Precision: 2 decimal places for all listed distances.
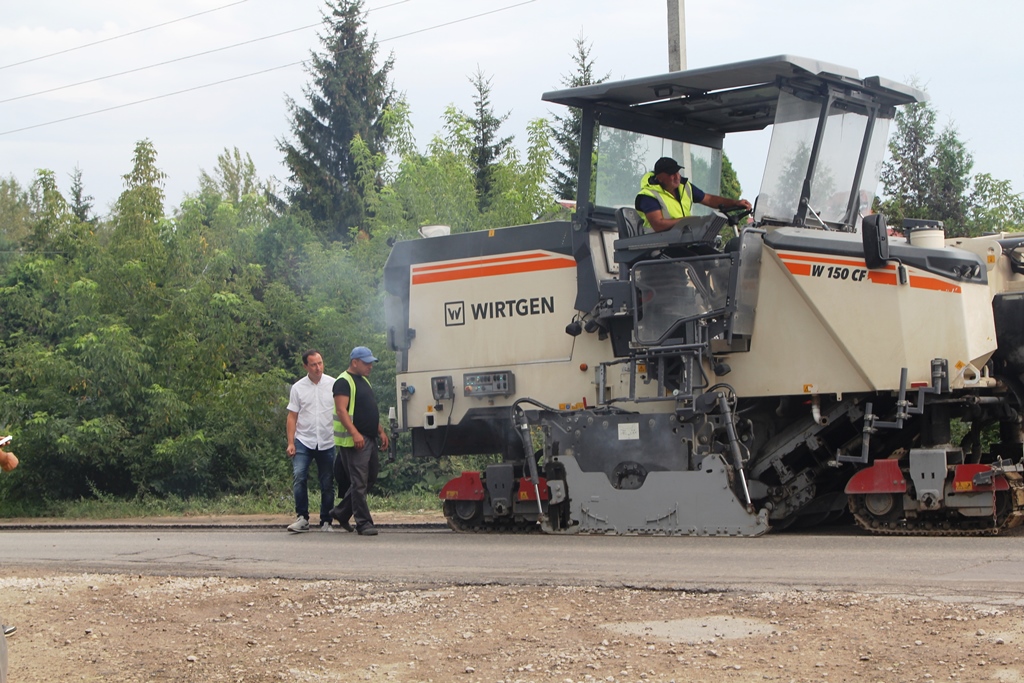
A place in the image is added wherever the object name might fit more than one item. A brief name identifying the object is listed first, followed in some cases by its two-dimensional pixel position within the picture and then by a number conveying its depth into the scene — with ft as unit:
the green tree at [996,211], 60.49
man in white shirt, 41.39
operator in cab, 34.96
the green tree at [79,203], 160.15
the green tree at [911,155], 81.71
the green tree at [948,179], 78.18
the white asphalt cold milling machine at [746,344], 31.24
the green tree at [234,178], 211.82
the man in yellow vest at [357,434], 38.63
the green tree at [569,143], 110.63
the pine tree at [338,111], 170.40
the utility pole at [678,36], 51.67
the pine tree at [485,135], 117.08
